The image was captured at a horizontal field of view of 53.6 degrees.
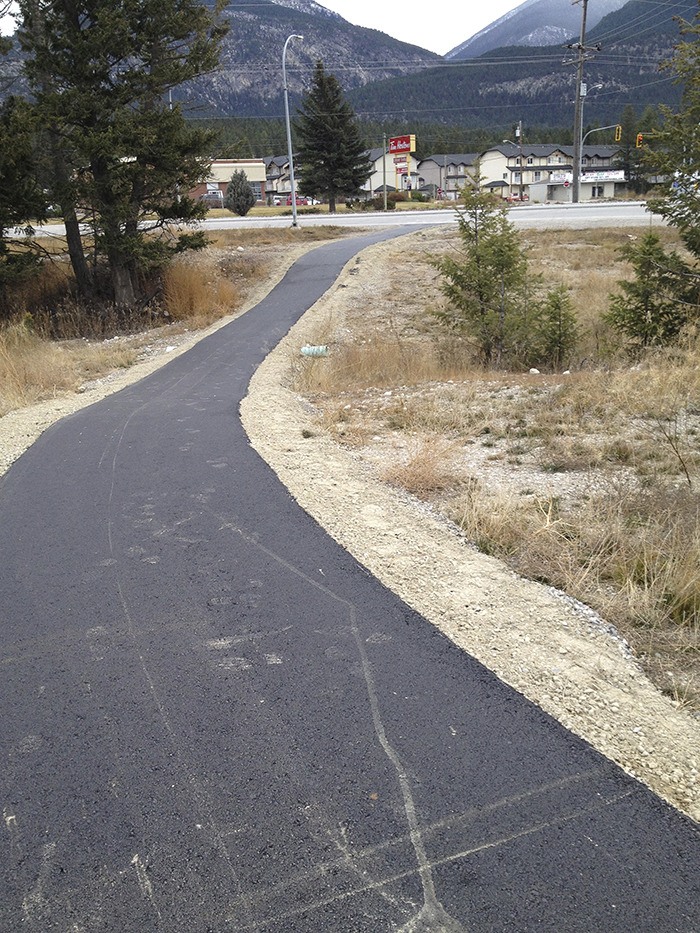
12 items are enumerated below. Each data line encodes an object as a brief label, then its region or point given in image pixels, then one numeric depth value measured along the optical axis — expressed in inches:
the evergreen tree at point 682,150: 409.7
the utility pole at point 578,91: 1743.4
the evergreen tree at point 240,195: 2025.1
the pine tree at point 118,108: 629.6
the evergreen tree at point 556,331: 504.4
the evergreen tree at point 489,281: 511.2
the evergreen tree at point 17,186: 620.1
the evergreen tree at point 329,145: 2288.4
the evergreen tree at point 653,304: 489.1
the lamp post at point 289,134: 1240.7
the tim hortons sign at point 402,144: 2251.0
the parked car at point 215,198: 3395.2
